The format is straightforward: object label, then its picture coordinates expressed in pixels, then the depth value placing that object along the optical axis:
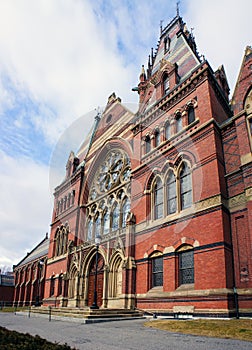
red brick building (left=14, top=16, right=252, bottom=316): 14.07
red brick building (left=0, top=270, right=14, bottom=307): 51.52
